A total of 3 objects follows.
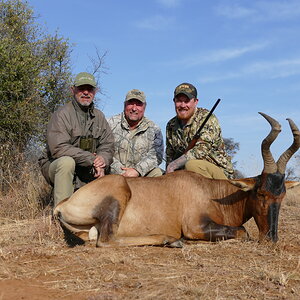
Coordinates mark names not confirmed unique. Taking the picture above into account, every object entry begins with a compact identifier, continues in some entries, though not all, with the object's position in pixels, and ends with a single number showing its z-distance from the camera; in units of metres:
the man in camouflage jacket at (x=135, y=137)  8.04
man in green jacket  6.82
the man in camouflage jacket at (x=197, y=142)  7.31
